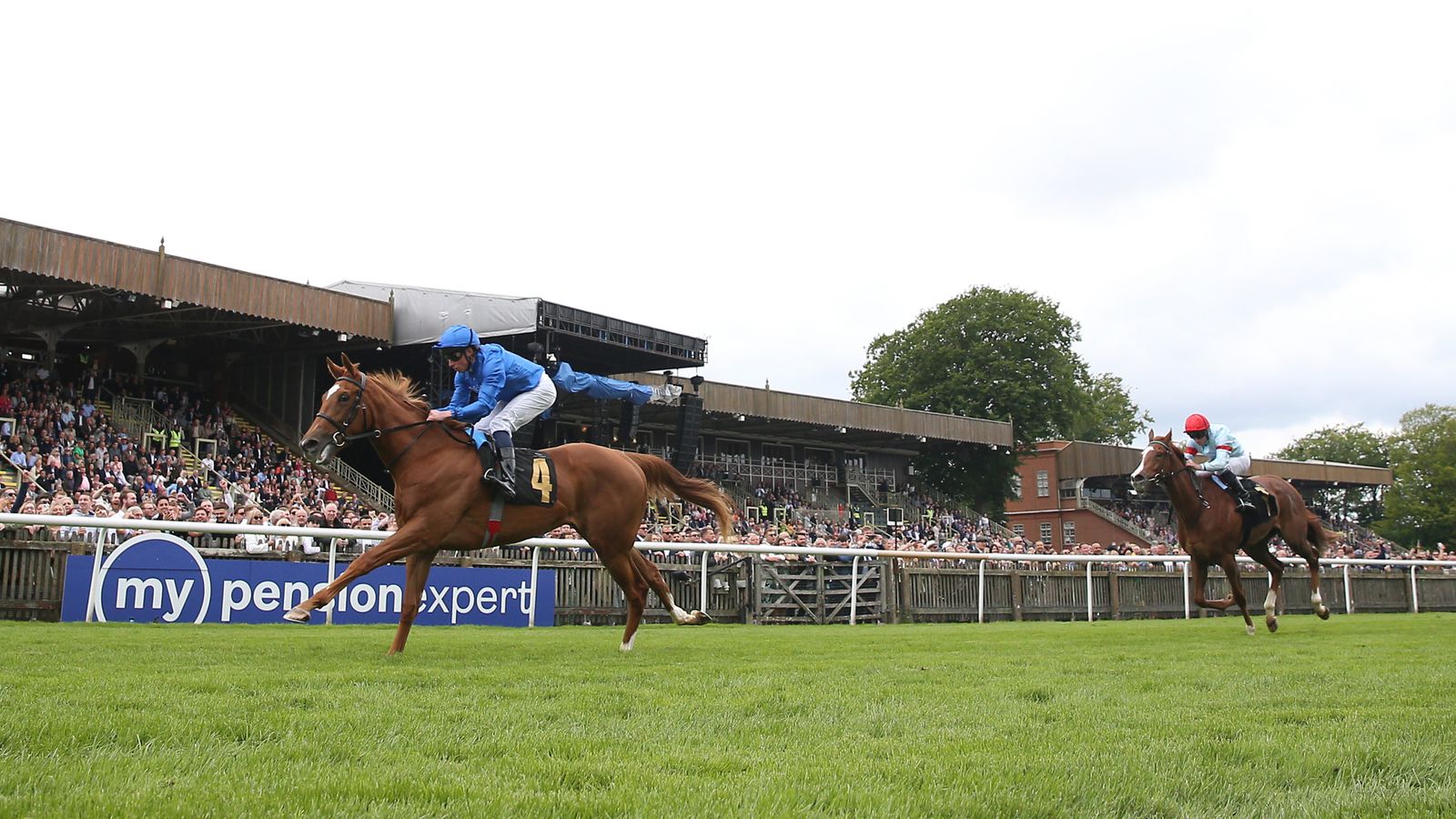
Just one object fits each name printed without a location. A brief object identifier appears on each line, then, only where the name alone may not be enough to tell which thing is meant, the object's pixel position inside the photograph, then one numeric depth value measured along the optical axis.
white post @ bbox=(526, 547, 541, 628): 13.94
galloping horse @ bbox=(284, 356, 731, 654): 7.87
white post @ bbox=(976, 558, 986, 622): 17.66
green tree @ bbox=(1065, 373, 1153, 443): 72.50
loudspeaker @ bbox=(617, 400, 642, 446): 26.64
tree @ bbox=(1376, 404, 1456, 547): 65.19
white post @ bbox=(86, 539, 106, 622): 11.40
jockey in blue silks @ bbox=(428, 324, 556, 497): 8.29
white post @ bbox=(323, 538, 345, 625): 12.25
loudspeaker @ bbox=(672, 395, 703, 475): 26.95
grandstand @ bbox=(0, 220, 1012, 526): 22.75
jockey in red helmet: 12.19
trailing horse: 11.90
